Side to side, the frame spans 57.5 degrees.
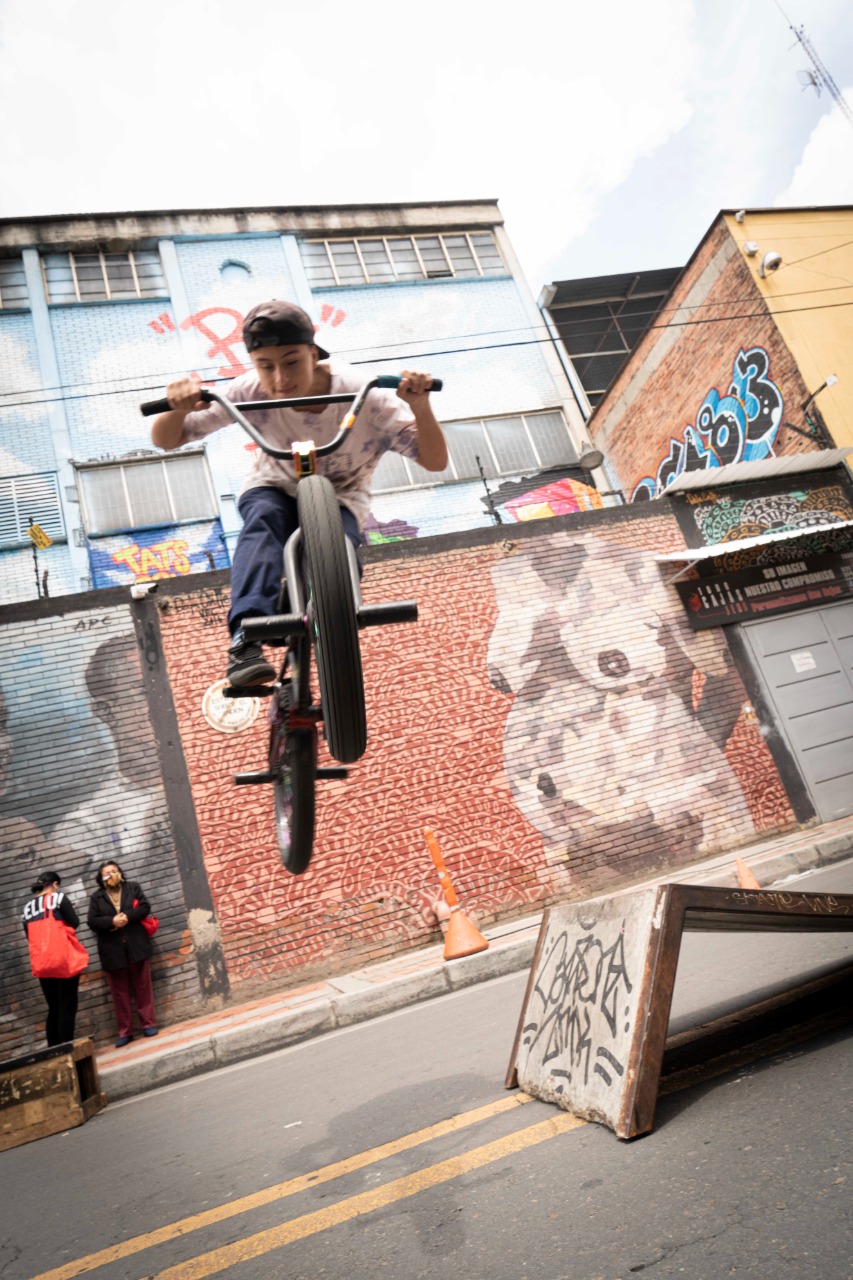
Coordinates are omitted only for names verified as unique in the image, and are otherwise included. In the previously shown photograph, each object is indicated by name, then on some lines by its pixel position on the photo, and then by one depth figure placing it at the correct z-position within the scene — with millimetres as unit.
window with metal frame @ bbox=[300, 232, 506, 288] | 18406
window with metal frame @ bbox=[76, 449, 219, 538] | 15242
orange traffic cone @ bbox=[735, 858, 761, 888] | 6860
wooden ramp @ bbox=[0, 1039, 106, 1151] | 5008
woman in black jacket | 7711
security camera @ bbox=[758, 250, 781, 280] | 13789
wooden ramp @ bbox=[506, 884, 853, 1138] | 2363
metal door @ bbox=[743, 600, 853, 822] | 10883
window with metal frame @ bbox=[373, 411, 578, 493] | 16656
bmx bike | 2842
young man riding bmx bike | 3270
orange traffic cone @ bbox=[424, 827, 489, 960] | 7387
